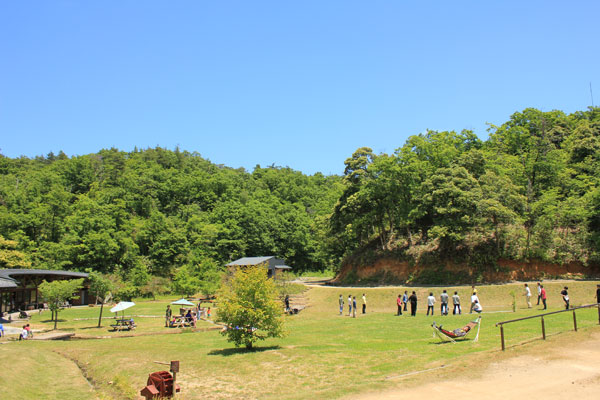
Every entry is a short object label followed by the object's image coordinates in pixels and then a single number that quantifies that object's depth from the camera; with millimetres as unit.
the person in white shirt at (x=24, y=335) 24481
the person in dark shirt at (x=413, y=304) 25500
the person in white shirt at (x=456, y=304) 24359
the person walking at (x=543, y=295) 23028
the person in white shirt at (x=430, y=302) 24720
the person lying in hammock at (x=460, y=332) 15672
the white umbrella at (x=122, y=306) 27219
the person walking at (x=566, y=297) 20986
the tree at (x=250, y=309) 17625
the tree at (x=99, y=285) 31705
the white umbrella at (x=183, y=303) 28955
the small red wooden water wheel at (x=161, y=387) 11828
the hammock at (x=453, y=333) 15625
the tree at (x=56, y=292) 28219
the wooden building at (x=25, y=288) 38594
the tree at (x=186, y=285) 39969
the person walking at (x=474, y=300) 22797
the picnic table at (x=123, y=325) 27156
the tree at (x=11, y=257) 51438
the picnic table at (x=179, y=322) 27859
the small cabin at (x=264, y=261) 54906
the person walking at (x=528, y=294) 23703
